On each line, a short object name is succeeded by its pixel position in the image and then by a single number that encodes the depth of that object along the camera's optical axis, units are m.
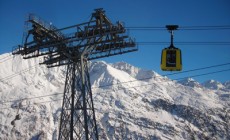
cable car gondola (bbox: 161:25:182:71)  17.41
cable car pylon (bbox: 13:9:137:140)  23.70
